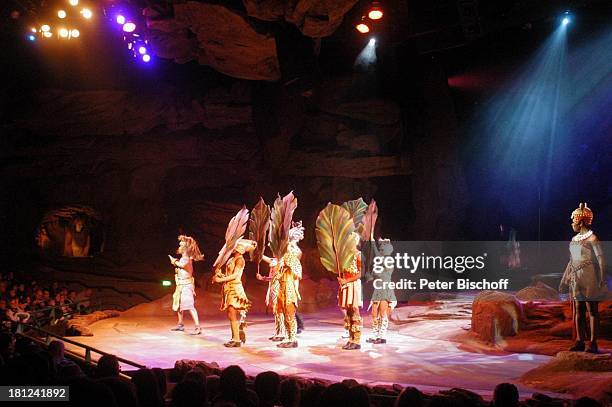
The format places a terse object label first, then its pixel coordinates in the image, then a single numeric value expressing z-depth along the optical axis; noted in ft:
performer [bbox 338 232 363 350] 28.48
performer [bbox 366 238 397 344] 31.01
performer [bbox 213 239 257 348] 30.37
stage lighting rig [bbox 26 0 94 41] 40.67
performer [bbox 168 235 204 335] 36.04
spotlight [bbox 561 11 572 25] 43.57
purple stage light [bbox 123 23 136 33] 43.09
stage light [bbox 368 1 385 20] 39.17
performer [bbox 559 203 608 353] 23.95
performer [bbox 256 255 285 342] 30.35
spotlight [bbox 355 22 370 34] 43.11
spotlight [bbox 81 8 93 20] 41.30
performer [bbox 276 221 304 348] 29.73
